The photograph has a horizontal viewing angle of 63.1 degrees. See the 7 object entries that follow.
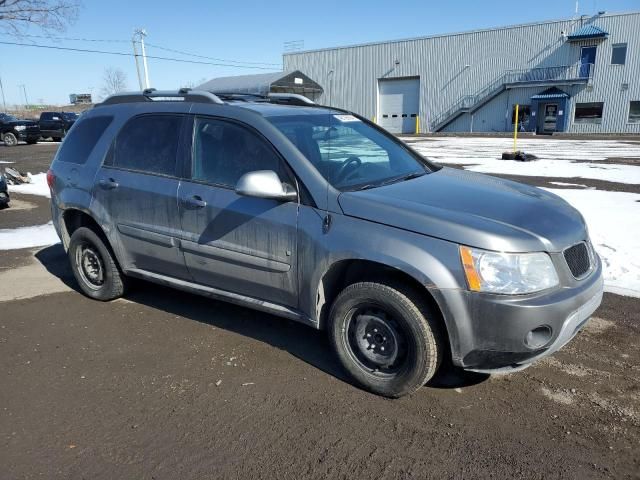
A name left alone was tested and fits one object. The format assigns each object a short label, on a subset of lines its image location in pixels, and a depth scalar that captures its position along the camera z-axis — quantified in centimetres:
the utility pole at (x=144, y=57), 4837
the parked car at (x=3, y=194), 964
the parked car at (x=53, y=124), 2953
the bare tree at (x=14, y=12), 1870
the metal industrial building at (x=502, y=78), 3969
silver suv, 289
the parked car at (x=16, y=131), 2833
